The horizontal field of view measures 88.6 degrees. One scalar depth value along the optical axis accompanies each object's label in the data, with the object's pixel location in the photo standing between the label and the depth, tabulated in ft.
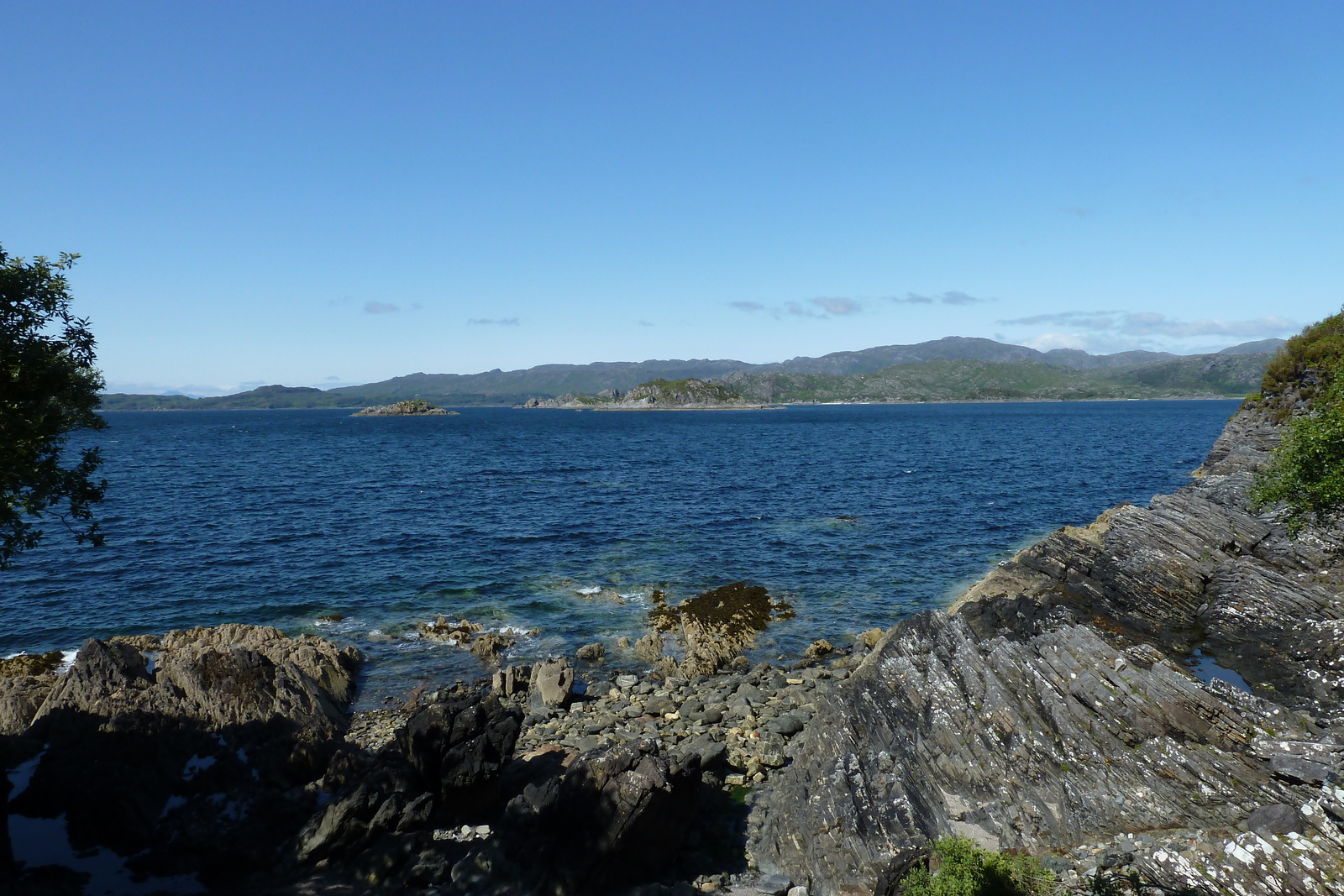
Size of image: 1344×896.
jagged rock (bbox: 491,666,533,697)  100.68
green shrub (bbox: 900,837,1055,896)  44.39
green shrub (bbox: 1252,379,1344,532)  92.38
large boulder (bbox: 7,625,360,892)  60.85
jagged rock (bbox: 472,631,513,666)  114.21
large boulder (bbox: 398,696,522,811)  65.77
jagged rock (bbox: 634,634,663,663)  114.73
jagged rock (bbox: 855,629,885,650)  113.30
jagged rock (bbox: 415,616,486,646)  121.70
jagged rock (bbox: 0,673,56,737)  72.08
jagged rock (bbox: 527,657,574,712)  96.53
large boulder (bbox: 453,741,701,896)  56.44
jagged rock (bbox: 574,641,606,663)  113.70
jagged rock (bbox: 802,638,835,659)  113.29
